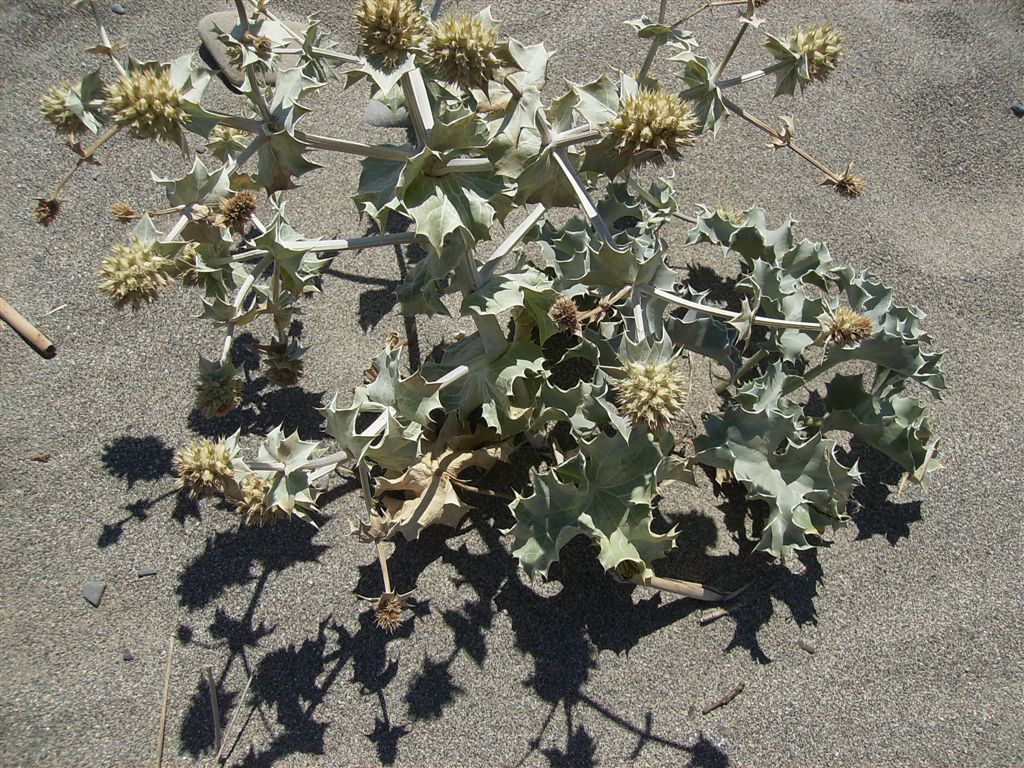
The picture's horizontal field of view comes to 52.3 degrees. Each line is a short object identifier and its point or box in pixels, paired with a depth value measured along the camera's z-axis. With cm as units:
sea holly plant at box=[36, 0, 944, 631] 40
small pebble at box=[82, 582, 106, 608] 48
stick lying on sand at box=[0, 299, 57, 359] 42
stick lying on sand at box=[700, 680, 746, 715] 46
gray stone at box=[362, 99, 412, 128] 60
